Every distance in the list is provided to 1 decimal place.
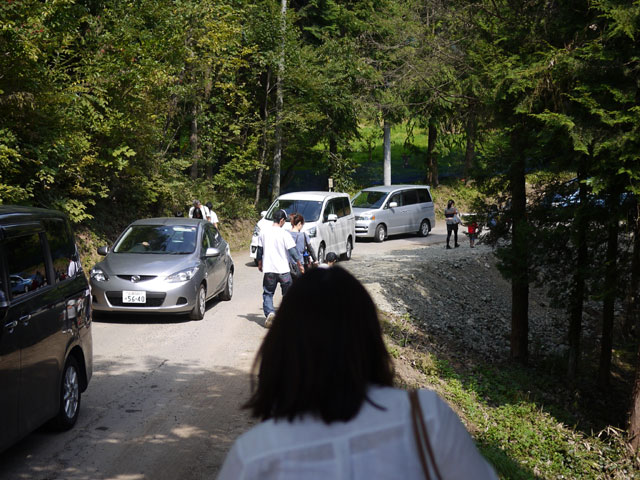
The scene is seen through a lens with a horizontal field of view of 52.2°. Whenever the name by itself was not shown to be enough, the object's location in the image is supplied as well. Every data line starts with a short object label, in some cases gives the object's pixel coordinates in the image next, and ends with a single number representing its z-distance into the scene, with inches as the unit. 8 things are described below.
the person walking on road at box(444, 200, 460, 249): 929.5
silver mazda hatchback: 439.5
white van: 733.3
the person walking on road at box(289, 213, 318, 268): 444.3
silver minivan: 1026.1
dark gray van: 202.2
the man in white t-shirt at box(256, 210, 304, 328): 420.5
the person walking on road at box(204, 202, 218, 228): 809.4
